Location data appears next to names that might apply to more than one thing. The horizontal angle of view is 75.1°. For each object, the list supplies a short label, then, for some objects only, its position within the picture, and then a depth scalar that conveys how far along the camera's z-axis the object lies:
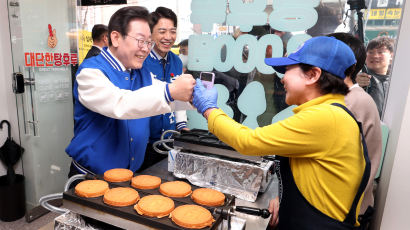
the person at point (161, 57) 2.06
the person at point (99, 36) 2.72
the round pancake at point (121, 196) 0.91
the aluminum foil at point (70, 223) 0.95
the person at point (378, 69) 1.82
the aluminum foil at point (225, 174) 1.38
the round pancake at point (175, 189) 1.01
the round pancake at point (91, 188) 0.95
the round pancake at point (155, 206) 0.85
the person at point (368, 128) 1.34
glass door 2.50
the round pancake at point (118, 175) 1.10
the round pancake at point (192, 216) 0.80
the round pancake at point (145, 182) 1.06
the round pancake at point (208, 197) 0.95
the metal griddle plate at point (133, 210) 0.82
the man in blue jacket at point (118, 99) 1.19
